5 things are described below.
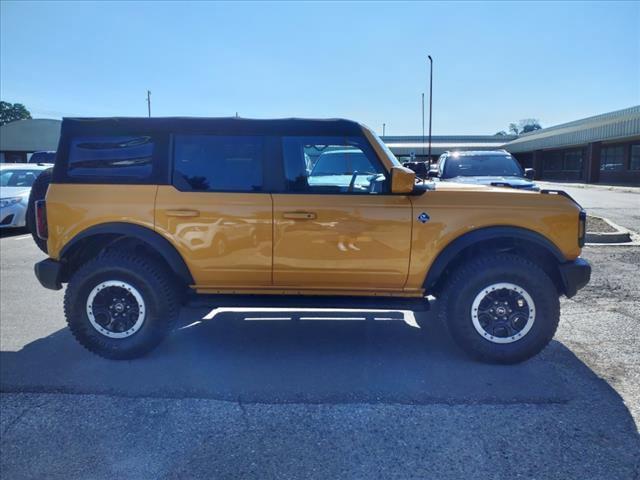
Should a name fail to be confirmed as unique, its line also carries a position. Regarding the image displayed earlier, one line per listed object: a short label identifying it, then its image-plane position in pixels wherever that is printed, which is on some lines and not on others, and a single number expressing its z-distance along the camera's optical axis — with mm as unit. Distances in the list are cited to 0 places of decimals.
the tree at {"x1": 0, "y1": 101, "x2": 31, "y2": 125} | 76875
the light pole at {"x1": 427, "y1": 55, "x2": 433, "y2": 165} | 29747
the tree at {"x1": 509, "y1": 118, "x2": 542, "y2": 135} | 113375
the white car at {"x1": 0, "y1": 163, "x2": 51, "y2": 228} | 10641
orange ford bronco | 3816
